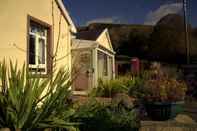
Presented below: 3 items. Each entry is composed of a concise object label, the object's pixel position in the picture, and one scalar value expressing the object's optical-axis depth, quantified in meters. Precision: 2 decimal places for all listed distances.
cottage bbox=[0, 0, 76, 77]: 6.34
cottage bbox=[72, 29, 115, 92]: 12.39
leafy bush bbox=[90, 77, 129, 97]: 10.46
